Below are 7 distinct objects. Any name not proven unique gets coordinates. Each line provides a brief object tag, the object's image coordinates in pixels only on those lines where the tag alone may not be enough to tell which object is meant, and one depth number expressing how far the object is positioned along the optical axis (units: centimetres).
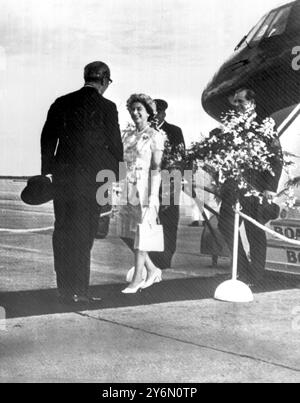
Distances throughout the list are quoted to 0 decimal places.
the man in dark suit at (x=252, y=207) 568
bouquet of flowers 543
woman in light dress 543
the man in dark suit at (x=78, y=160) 493
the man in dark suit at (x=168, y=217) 647
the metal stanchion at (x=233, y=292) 529
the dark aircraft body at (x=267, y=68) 849
